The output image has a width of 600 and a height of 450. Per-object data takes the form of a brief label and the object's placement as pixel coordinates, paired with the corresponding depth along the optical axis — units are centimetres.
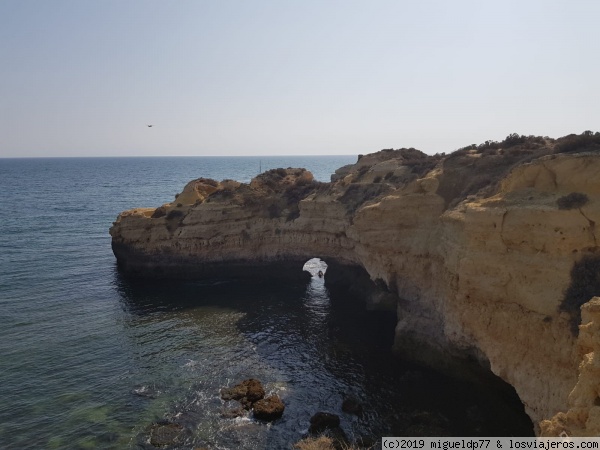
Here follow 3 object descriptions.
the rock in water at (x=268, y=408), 2084
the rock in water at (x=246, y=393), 2212
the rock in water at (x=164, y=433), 1914
